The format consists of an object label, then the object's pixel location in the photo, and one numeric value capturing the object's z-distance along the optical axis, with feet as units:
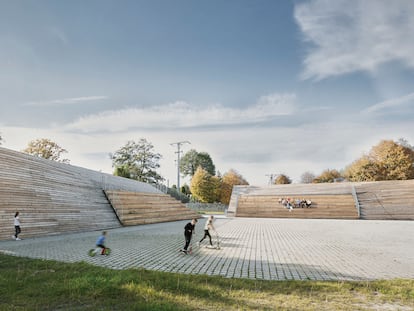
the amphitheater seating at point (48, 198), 42.88
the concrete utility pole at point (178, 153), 129.29
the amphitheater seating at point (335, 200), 88.07
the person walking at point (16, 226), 38.47
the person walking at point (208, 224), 35.29
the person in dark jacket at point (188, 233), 29.79
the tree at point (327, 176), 230.62
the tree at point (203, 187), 176.65
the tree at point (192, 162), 254.27
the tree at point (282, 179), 259.19
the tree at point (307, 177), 256.56
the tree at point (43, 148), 132.05
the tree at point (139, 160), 176.04
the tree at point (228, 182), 198.49
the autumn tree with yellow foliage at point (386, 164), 137.18
